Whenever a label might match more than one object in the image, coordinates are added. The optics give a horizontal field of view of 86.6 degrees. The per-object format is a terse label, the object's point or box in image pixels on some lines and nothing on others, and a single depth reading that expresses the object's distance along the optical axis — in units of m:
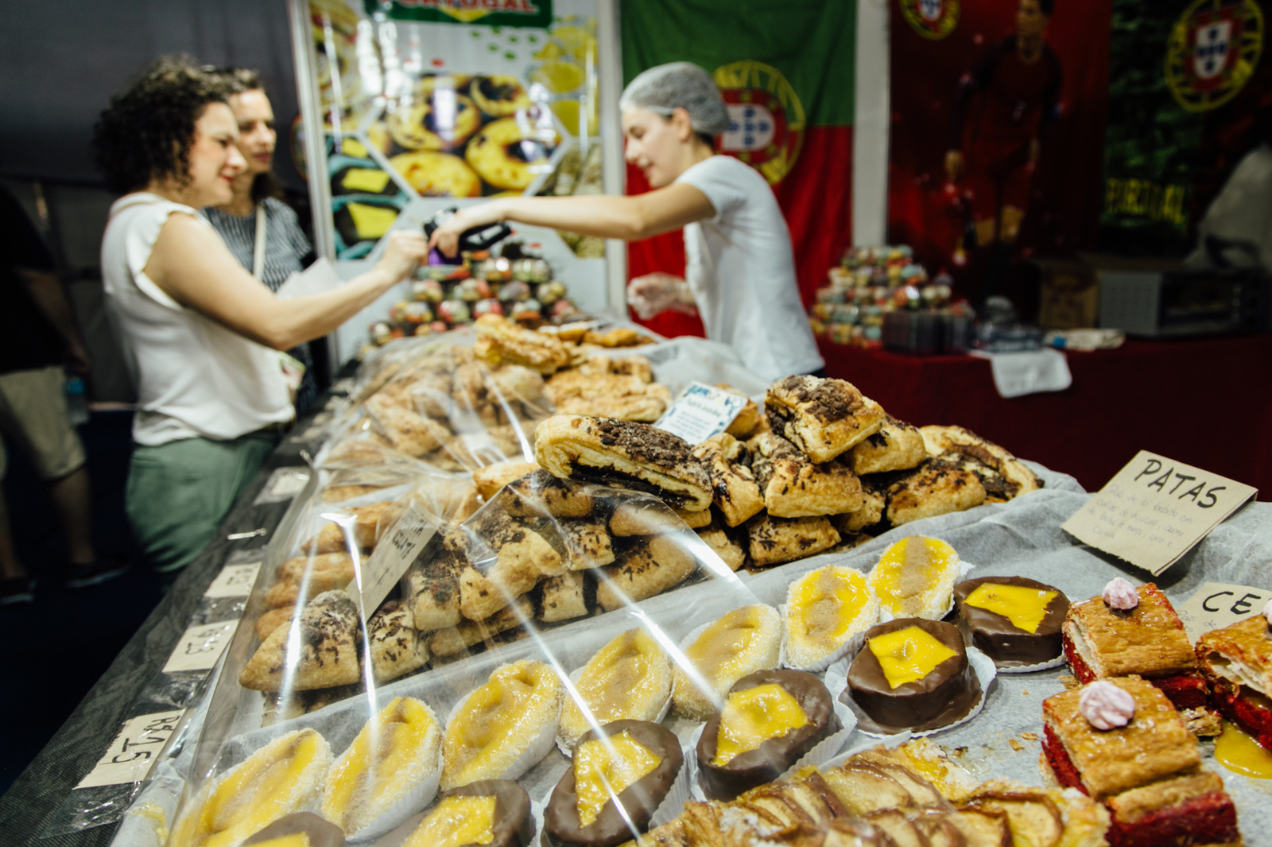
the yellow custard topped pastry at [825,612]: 1.07
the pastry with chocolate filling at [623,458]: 1.12
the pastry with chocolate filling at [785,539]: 1.32
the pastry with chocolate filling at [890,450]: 1.39
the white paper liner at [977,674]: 0.99
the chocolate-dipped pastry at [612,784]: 0.76
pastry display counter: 0.82
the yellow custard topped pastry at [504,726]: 0.87
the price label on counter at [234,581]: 1.53
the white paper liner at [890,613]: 1.15
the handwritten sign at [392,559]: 1.08
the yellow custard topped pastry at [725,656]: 0.97
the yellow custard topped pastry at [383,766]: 0.81
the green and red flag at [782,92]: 5.16
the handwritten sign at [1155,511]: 1.29
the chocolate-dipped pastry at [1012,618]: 1.06
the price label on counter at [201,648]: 1.26
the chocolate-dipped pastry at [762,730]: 0.82
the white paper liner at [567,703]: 0.92
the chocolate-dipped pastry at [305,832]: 0.77
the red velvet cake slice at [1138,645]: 0.95
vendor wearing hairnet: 2.71
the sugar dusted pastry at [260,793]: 0.80
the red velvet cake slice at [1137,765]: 0.74
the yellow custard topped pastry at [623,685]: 0.93
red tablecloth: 3.58
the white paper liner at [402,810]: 0.80
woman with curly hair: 2.13
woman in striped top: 2.85
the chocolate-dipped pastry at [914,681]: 0.93
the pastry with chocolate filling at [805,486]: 1.29
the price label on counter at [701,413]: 1.56
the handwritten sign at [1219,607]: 1.12
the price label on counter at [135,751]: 0.97
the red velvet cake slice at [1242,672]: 0.89
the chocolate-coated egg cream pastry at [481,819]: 0.77
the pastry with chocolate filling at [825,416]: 1.30
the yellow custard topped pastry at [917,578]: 1.17
